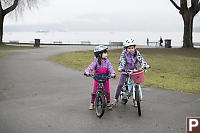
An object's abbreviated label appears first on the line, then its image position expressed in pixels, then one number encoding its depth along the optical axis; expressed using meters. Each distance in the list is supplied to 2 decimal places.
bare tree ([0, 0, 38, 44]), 31.53
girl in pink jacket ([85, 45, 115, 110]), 5.55
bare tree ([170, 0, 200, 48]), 28.26
